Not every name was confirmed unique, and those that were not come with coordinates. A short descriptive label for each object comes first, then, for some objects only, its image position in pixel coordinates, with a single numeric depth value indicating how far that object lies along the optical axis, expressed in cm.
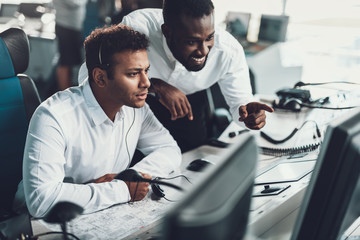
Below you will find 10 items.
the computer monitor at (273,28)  350
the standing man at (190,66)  137
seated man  113
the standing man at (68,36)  389
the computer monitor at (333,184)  67
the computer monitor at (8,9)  439
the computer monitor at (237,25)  363
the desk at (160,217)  103
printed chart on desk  103
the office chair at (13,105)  141
